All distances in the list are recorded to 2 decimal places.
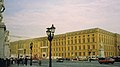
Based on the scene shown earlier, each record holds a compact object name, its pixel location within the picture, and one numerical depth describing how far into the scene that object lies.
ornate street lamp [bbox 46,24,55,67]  8.79
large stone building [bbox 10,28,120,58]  53.05
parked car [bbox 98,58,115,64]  27.88
